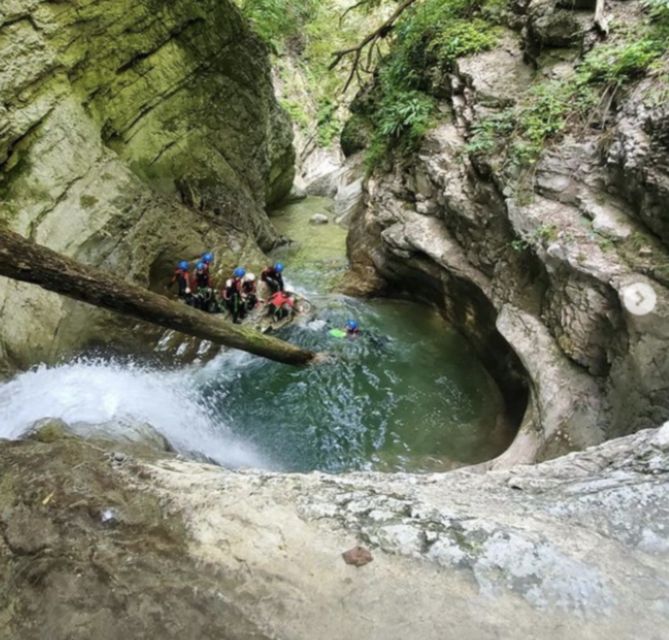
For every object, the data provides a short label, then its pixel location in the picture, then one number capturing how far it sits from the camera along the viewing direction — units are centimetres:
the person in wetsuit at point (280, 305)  1131
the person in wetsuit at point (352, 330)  1077
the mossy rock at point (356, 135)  1683
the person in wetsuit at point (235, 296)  1095
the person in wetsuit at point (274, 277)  1195
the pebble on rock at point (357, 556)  288
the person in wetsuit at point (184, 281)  1054
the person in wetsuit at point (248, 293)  1118
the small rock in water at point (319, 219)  1931
